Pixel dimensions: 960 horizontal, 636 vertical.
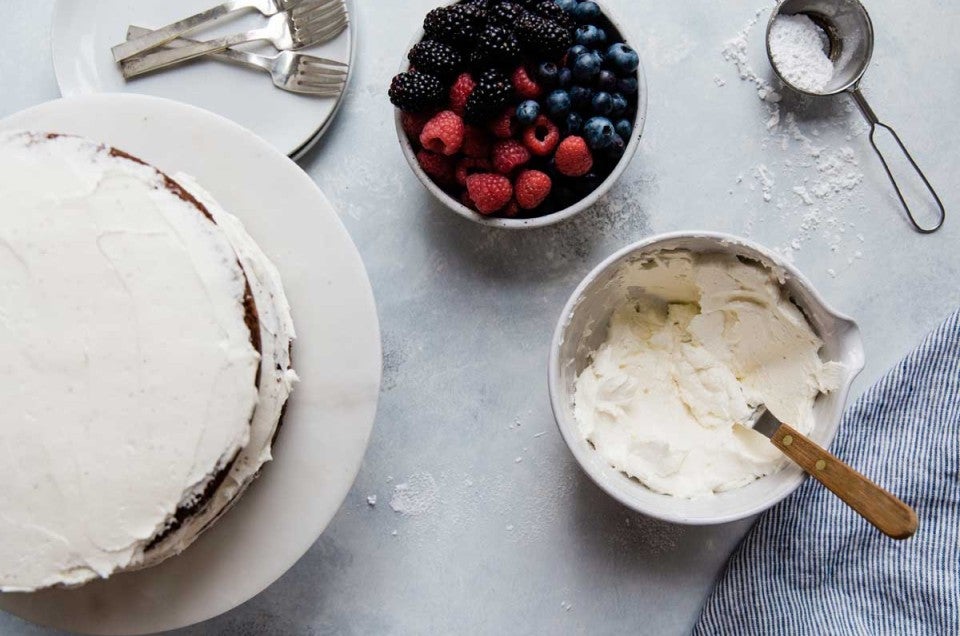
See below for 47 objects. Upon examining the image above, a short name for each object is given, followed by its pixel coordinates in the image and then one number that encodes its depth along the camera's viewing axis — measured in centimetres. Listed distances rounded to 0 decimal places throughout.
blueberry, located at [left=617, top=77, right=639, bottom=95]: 79
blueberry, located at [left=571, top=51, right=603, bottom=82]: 77
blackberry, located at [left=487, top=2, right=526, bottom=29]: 78
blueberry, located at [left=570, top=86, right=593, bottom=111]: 78
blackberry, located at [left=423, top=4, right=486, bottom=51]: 78
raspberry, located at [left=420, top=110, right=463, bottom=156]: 77
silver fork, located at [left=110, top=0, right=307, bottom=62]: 83
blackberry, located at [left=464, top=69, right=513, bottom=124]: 76
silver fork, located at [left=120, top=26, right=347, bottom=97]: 83
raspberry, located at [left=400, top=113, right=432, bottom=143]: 79
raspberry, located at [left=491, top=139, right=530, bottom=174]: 78
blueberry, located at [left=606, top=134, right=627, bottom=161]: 79
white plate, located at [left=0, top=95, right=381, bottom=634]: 74
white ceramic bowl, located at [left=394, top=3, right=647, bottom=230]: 79
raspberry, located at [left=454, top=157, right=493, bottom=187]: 79
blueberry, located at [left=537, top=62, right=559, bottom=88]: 77
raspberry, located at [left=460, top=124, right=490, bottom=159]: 78
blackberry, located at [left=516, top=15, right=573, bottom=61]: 77
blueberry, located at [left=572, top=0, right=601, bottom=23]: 79
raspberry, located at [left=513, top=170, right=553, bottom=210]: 78
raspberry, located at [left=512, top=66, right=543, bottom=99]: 78
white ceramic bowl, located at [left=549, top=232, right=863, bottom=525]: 77
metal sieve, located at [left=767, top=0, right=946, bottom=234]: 83
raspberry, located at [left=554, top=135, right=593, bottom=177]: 77
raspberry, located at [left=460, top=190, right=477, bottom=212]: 81
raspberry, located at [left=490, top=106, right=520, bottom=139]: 78
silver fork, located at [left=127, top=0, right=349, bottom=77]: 83
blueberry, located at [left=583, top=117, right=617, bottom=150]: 78
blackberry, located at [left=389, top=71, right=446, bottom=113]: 77
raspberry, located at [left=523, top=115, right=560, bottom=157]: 78
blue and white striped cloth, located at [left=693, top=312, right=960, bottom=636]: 82
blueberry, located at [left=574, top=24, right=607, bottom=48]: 79
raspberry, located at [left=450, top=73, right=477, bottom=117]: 78
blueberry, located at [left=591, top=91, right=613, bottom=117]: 78
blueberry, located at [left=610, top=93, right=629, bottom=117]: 79
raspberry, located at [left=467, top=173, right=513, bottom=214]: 78
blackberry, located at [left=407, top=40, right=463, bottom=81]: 78
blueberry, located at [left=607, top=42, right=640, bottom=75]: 78
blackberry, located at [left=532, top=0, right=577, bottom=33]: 78
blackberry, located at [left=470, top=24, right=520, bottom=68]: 77
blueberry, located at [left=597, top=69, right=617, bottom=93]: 78
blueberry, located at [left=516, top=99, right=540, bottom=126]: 77
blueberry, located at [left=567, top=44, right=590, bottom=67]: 78
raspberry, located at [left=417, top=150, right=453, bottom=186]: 80
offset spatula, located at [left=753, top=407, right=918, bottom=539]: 74
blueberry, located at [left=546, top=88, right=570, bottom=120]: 78
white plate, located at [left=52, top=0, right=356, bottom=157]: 84
